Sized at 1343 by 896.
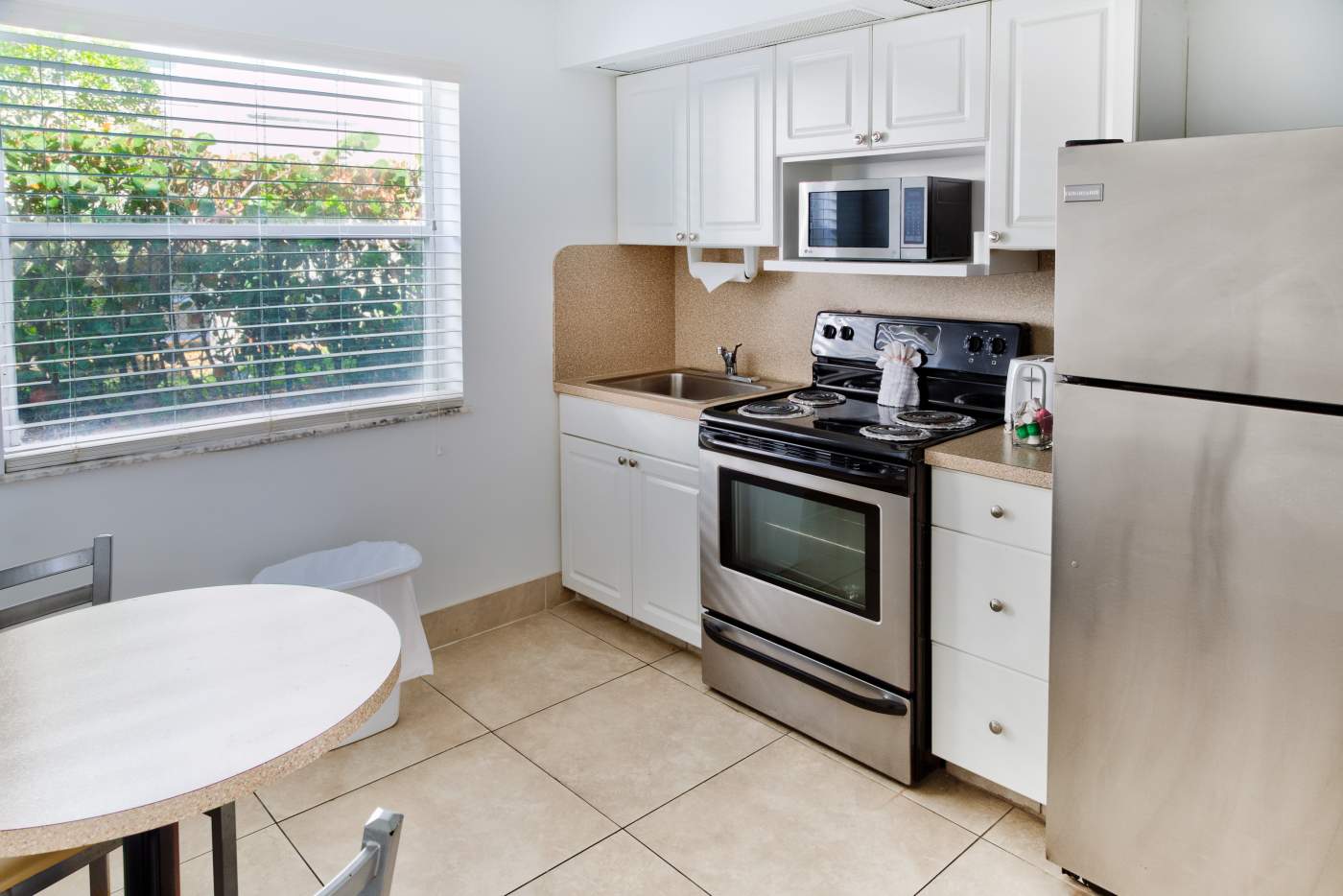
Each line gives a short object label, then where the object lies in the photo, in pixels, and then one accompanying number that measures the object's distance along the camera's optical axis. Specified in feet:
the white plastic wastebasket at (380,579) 9.56
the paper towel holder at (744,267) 11.82
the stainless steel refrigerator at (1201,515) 5.70
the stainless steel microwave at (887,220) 9.11
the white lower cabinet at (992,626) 7.70
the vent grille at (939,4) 8.65
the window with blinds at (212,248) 8.59
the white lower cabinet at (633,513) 10.89
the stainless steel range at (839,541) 8.46
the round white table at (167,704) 3.94
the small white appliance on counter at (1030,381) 8.66
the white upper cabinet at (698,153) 10.65
